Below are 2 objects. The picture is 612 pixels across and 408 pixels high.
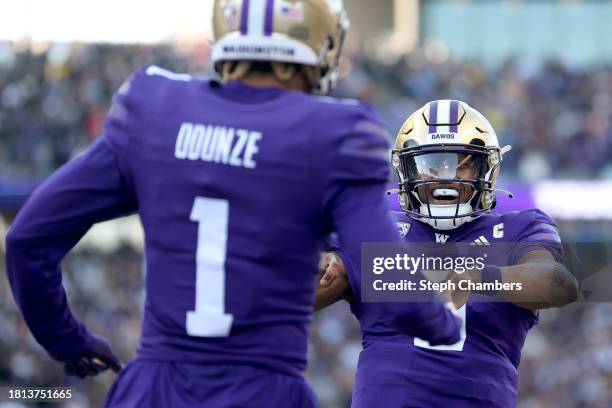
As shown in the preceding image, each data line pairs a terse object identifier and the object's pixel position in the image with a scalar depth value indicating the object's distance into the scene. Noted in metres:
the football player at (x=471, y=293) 8.85
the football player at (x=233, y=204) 6.02
